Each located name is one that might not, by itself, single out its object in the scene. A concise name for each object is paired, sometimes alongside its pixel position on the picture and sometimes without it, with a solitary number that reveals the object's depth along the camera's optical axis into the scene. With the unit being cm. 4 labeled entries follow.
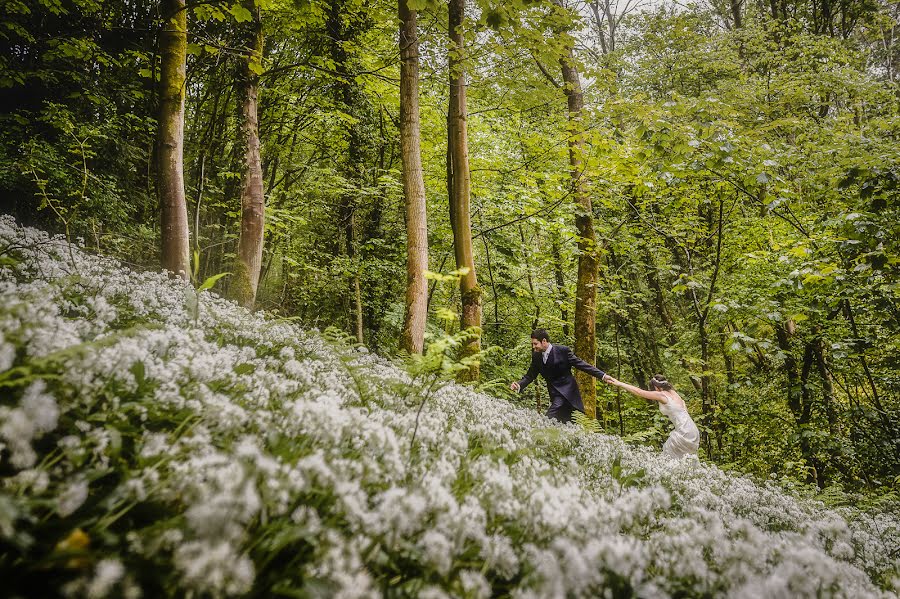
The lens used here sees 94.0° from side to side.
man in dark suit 880
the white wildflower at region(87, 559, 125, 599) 106
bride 886
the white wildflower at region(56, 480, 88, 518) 130
